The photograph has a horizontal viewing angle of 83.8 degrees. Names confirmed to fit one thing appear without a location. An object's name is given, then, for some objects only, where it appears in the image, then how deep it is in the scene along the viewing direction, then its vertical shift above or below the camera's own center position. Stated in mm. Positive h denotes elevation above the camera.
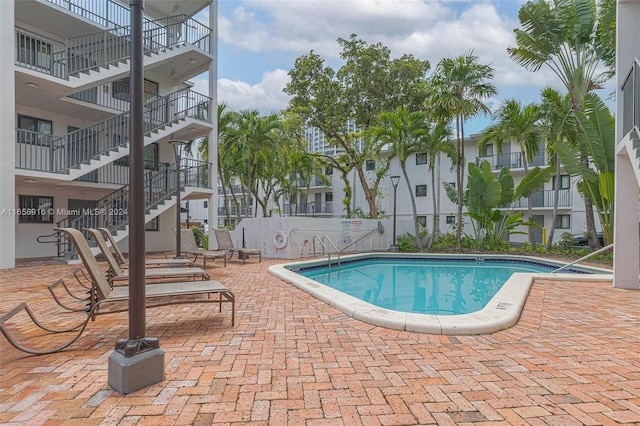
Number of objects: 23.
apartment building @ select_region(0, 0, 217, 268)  11305 +4061
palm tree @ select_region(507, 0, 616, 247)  12828 +6201
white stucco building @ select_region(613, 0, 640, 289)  7180 +888
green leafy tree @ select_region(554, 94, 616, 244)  11062 +1882
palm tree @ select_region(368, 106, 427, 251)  17422 +3922
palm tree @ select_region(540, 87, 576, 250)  15086 +3958
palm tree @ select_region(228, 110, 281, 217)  19000 +4057
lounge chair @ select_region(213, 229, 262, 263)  12719 -1160
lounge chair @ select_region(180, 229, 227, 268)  11727 -1062
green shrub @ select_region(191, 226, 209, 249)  20212 -1524
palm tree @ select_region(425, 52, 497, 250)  15836 +5484
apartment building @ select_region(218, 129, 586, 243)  23984 +1325
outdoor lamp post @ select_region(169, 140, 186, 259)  10296 +857
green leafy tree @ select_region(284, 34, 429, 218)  21984 +7655
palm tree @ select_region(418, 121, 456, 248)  17328 +3417
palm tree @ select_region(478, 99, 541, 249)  16688 +4008
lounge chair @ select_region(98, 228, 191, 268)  7780 -1121
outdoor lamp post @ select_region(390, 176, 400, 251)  18453 -1602
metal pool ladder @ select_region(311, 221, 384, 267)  15484 -1197
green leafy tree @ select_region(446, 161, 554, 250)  15961 +765
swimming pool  4793 -2213
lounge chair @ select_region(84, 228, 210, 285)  5688 -1016
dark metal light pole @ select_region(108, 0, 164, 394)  2932 -249
